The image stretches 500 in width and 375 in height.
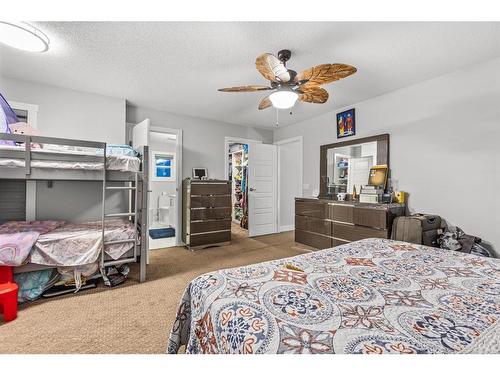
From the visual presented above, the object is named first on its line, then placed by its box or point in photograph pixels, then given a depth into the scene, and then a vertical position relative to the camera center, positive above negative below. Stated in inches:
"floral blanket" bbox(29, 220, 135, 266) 84.2 -24.2
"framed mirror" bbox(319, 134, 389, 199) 130.1 +16.4
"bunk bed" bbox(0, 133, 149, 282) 83.1 +3.5
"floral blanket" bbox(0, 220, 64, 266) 77.6 -21.2
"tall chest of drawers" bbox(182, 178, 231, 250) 147.6 -18.4
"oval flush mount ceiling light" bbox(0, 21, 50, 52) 69.7 +49.0
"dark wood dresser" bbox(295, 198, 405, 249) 110.6 -19.0
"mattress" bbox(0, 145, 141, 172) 82.4 +8.8
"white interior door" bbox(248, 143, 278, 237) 186.9 -2.2
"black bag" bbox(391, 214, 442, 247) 96.0 -18.2
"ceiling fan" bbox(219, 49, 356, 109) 69.7 +37.9
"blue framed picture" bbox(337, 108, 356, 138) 141.8 +41.5
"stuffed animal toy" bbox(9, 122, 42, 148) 93.7 +23.7
